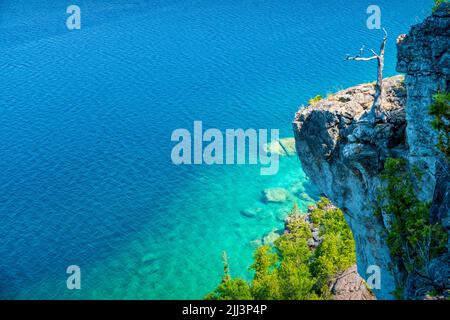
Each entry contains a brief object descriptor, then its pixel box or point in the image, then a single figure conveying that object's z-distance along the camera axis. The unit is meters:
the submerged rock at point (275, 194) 53.66
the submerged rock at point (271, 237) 47.72
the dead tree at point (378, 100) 23.62
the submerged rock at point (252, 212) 52.12
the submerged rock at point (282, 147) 60.38
